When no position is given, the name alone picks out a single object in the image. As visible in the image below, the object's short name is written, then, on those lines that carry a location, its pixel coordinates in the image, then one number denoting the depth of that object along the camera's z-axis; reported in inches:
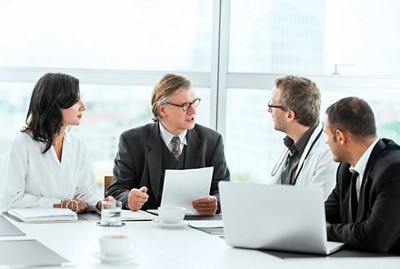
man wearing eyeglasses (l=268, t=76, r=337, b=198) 150.6
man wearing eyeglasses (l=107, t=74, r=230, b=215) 164.9
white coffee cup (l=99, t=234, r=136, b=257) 93.1
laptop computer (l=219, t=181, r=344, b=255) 100.1
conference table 94.7
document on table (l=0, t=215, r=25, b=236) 114.0
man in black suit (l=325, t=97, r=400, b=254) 103.8
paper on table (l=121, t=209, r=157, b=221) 136.2
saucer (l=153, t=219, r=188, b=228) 126.0
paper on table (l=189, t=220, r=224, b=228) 129.6
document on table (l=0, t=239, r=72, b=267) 91.1
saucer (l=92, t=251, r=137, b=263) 92.6
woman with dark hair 146.0
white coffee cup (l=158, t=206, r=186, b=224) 126.4
